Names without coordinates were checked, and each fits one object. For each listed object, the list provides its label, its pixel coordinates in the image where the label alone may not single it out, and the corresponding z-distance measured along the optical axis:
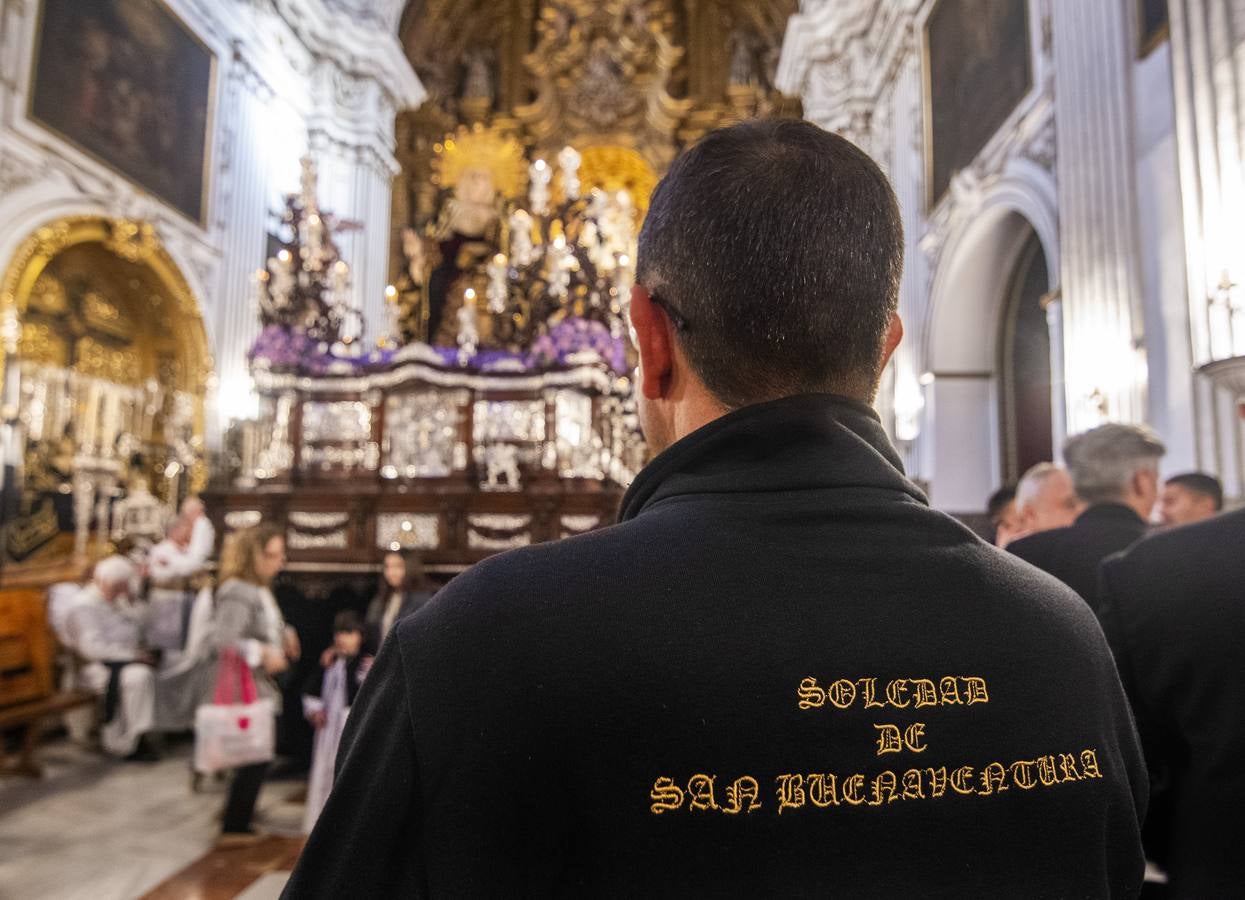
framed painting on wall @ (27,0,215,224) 9.15
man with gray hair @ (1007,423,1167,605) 2.82
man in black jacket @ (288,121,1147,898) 0.77
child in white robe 4.87
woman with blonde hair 4.71
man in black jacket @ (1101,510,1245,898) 1.92
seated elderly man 6.27
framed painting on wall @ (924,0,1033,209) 8.65
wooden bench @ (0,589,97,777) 5.69
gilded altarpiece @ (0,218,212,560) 8.89
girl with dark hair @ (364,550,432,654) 5.56
